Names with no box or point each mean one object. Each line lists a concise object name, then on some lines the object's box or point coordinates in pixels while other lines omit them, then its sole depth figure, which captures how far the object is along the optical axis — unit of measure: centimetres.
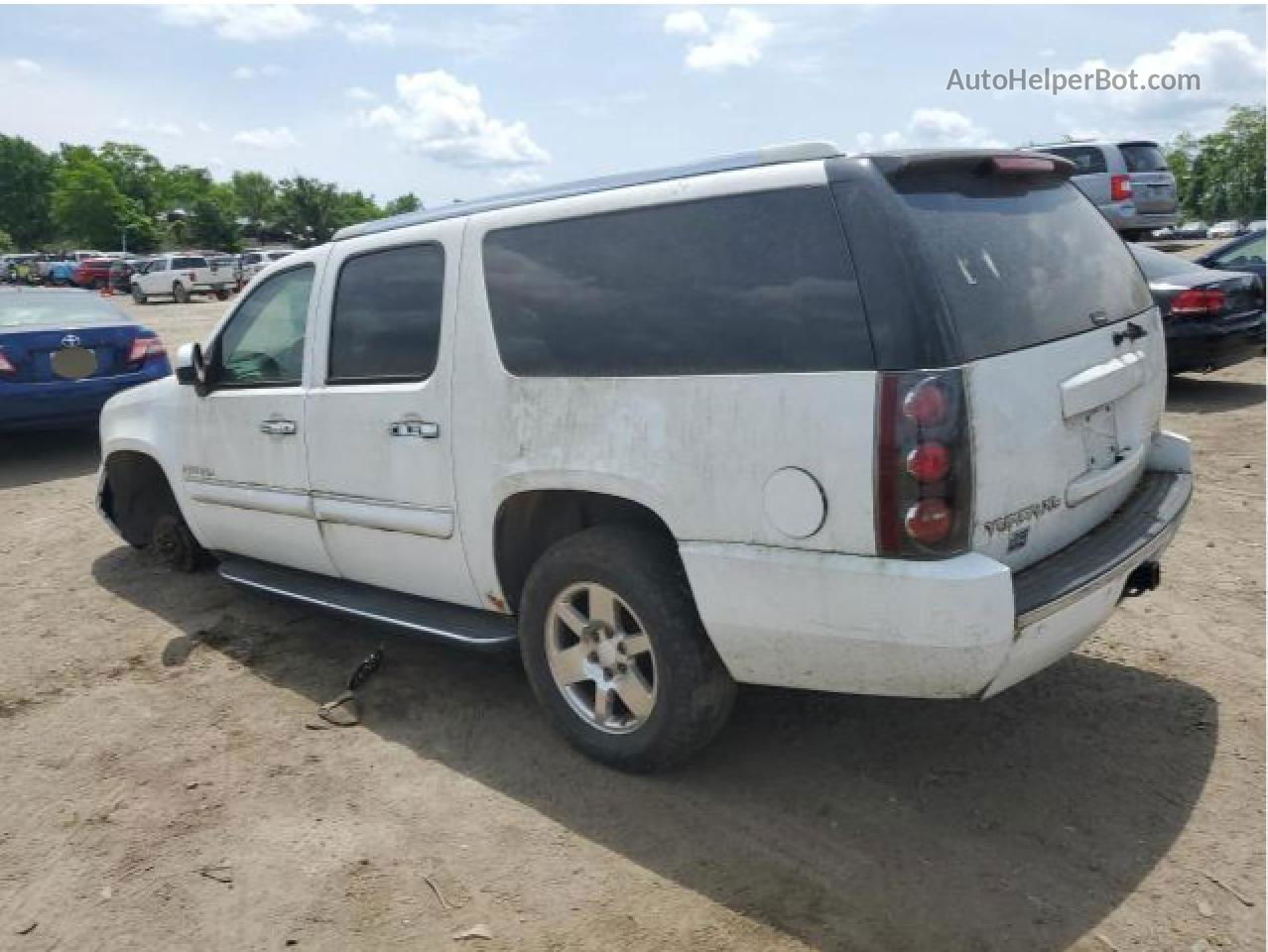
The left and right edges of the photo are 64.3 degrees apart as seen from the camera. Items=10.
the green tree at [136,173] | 10612
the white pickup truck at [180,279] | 3775
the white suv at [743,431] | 267
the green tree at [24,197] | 10112
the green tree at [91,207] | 9169
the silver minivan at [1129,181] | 1550
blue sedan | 806
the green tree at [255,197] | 10975
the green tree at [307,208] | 10331
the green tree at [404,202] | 13180
